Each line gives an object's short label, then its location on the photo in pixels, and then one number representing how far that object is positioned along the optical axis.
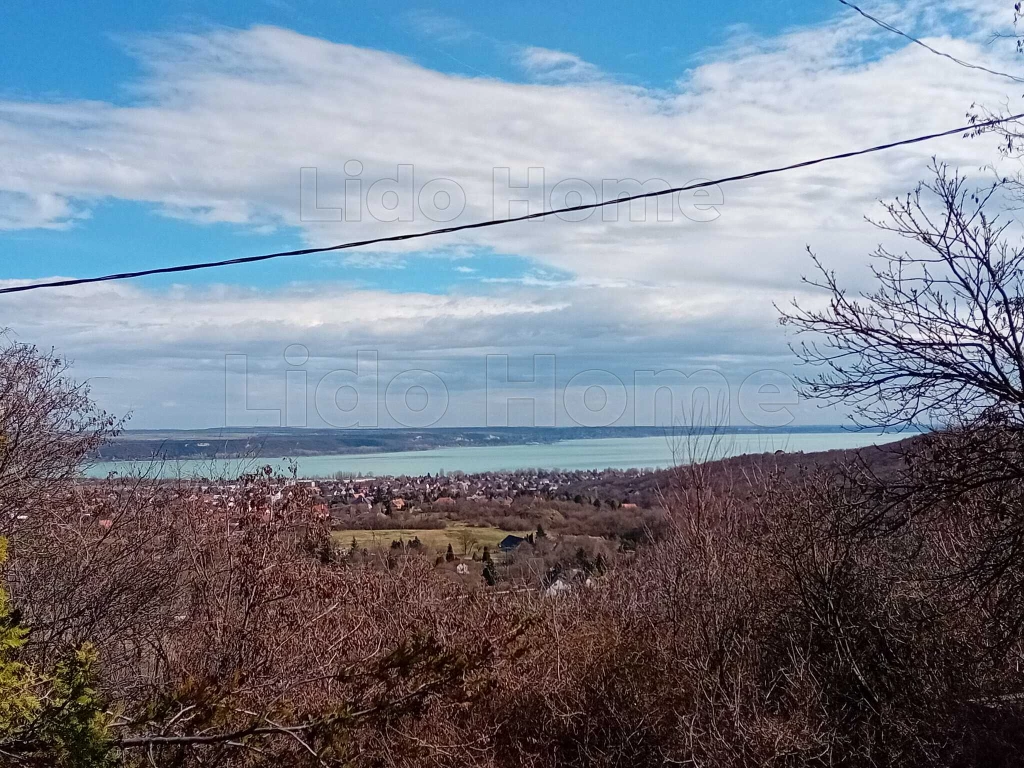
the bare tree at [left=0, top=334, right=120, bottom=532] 13.42
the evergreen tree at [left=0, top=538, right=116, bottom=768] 5.79
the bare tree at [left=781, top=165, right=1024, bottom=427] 7.94
